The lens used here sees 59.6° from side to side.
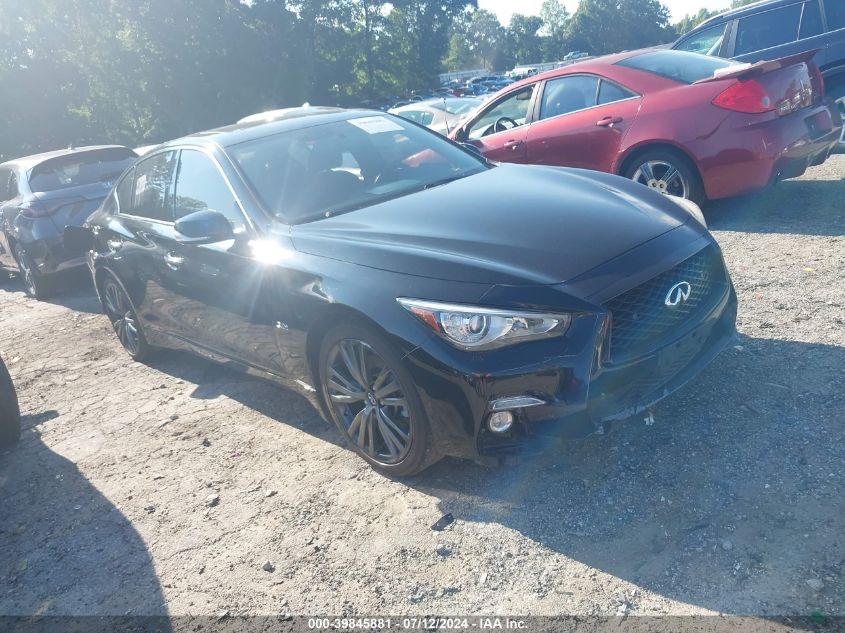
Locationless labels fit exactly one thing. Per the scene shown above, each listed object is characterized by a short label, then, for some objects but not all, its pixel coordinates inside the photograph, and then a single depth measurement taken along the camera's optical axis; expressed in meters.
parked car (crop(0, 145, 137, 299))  8.34
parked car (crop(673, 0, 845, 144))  7.91
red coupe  5.90
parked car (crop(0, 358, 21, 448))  4.70
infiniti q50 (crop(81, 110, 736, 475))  2.93
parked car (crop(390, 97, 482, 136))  11.89
